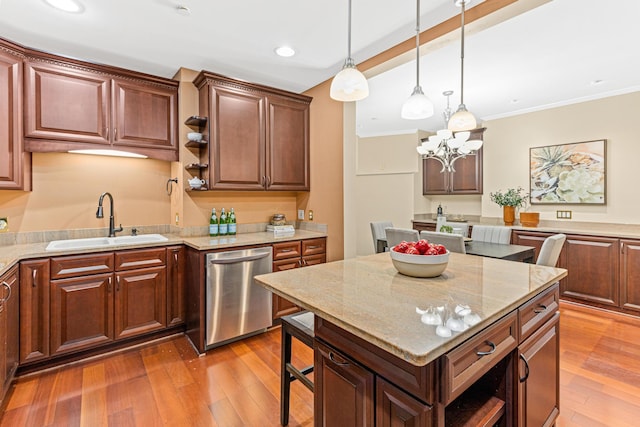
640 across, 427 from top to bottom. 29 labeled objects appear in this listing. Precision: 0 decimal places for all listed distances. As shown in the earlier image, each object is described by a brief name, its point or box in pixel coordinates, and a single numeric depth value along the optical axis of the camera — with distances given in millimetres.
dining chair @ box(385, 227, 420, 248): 3254
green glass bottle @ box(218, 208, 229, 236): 3233
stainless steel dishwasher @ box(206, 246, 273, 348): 2631
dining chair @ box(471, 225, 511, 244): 3678
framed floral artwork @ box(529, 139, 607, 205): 3844
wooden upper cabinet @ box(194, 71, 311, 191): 3012
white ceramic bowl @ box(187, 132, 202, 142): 2986
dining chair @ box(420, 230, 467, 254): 2914
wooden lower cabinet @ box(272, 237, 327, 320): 3035
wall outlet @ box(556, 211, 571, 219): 4125
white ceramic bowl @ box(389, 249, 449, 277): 1514
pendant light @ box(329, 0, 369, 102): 1616
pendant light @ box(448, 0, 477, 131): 1956
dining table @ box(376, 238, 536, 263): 2939
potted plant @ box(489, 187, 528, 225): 4452
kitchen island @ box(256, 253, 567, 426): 937
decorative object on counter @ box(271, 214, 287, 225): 3697
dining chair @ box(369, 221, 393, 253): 4268
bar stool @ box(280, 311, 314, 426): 1675
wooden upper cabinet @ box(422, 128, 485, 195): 5059
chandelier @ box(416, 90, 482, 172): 3558
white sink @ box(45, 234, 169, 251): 2492
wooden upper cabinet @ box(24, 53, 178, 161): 2484
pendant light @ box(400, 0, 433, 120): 1840
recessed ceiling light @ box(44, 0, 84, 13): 2016
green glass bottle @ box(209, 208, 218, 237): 3174
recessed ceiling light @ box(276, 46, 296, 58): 2672
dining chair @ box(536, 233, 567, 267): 2641
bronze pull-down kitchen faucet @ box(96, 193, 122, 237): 2895
